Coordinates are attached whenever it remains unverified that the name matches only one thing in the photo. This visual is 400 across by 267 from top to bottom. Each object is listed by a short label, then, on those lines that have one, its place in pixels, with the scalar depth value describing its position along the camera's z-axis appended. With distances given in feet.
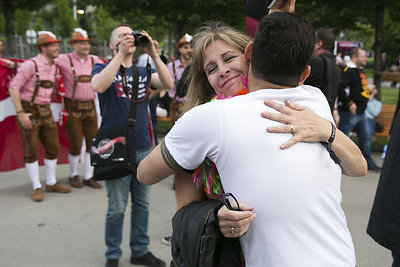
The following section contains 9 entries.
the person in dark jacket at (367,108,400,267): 7.45
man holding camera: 10.38
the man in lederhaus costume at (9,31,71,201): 16.63
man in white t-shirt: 3.97
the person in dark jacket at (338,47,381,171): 20.59
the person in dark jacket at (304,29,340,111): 13.93
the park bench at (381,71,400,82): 27.73
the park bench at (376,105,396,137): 26.84
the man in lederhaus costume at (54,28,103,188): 17.95
